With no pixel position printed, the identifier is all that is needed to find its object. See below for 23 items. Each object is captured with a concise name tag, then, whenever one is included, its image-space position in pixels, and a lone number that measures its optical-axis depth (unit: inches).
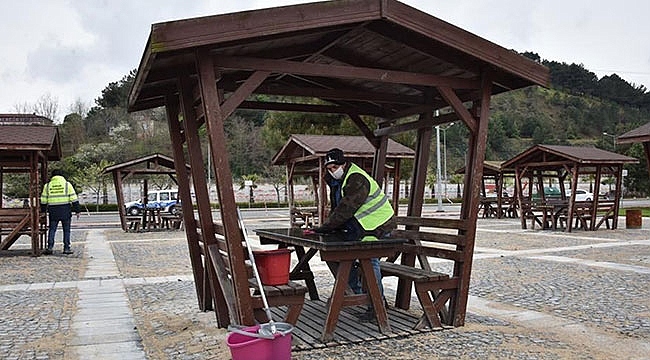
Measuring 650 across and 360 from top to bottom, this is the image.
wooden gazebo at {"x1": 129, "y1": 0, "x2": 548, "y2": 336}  198.4
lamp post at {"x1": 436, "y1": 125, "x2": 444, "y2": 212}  1252.8
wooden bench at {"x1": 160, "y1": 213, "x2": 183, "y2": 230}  842.8
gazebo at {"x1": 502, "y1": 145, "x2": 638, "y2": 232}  733.9
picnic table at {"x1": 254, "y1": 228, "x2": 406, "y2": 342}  205.9
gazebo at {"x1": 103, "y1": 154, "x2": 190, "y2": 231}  828.6
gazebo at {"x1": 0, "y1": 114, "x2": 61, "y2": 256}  485.1
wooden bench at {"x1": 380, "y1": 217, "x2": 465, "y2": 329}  227.3
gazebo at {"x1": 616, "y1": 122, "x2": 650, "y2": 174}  434.6
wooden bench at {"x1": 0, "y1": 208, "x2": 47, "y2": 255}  503.8
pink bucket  163.9
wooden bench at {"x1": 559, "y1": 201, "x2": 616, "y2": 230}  749.3
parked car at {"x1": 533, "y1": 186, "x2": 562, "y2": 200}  1527.8
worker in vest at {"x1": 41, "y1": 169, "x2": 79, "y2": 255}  504.4
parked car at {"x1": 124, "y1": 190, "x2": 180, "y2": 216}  1384.1
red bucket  214.7
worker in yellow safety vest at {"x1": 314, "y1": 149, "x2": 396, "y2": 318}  224.8
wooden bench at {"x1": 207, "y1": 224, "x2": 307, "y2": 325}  202.2
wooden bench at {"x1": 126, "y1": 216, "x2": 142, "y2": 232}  819.4
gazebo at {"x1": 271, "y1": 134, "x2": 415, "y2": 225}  737.0
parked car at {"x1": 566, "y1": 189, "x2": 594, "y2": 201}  1681.8
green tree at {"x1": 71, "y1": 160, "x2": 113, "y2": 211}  1627.7
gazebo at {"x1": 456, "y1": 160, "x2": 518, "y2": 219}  1034.1
